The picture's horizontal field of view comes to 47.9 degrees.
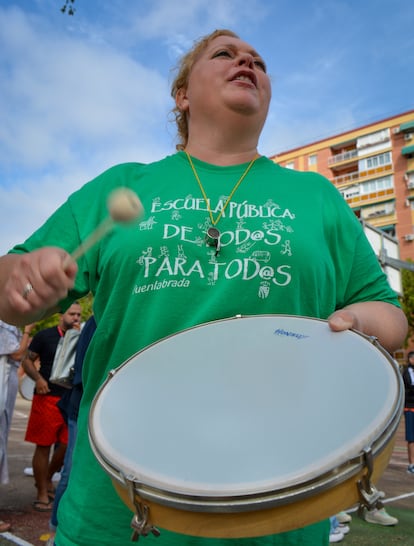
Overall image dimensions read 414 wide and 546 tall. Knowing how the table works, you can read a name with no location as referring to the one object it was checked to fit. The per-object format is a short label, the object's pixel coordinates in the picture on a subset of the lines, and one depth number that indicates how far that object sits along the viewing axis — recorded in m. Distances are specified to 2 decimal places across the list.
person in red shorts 4.36
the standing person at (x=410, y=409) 6.35
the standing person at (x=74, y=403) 3.16
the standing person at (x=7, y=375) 3.89
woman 1.07
